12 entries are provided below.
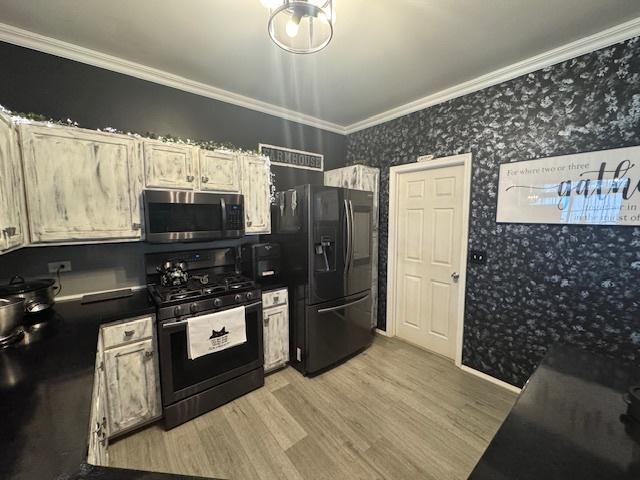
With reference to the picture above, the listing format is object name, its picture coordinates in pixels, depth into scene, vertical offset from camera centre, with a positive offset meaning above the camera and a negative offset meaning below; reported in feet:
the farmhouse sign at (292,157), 10.18 +2.44
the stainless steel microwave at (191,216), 6.57 +0.01
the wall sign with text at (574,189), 5.86 +0.65
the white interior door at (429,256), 9.16 -1.52
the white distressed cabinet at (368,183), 10.53 +1.38
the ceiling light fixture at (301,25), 3.96 +3.18
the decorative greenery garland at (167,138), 5.36 +2.11
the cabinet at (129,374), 5.57 -3.49
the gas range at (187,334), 6.19 -2.93
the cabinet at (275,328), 8.09 -3.53
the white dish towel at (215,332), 6.31 -2.91
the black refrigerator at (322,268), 8.14 -1.70
